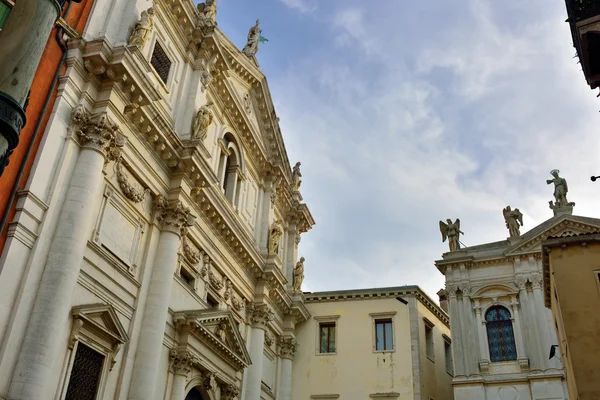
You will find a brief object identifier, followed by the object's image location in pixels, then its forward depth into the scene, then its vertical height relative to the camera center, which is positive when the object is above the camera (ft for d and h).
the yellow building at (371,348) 91.40 +25.67
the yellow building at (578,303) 48.73 +18.27
